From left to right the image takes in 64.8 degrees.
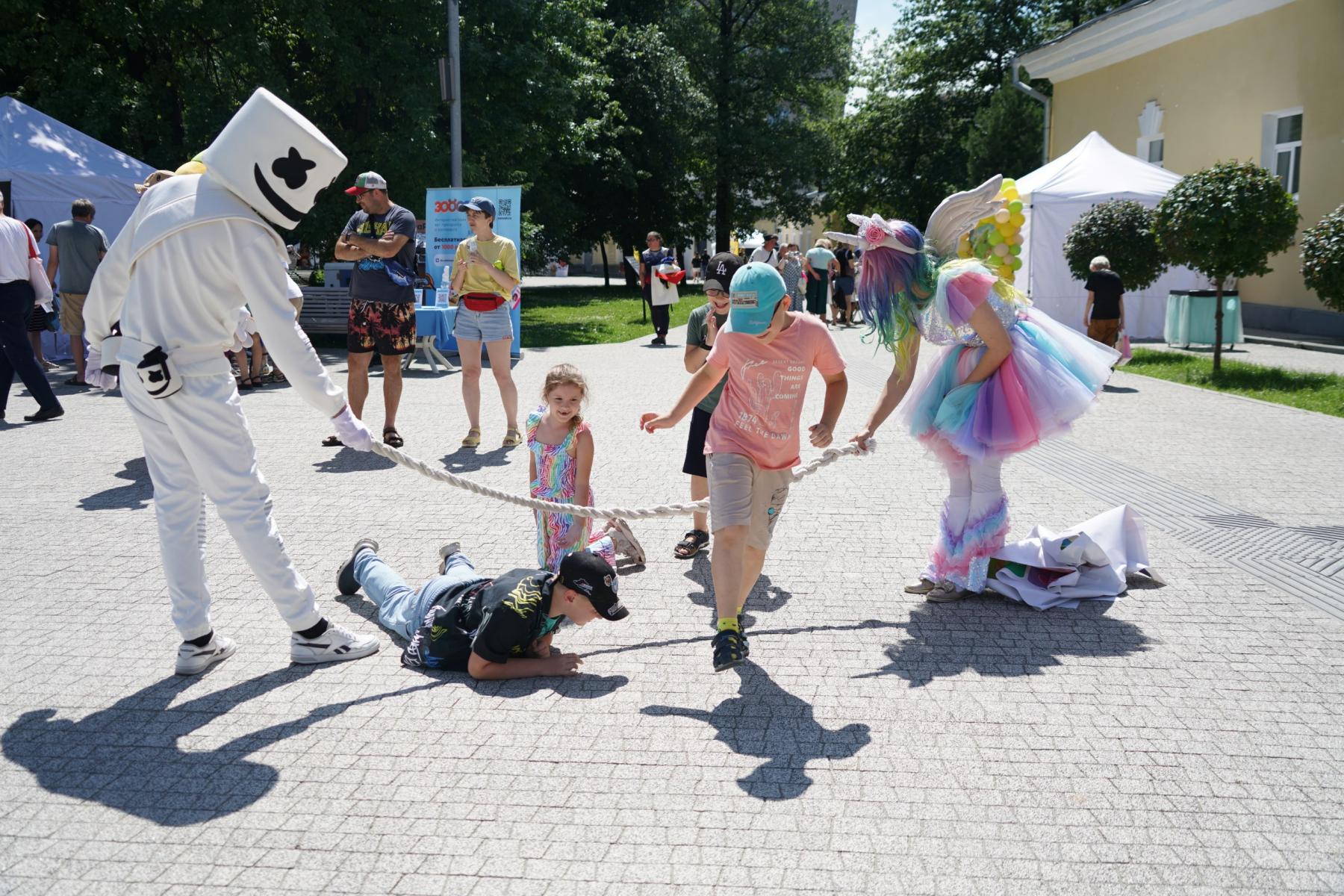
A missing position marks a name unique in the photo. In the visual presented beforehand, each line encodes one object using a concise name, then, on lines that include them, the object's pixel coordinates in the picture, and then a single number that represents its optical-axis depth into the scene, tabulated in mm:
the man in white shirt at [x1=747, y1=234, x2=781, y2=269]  21688
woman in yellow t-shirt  8891
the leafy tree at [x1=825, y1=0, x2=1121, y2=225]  42844
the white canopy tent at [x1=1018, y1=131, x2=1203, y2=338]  19406
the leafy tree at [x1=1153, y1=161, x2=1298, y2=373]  13805
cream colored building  19062
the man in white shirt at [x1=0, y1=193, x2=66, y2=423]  10000
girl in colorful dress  5367
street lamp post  17969
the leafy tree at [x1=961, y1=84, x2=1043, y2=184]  35312
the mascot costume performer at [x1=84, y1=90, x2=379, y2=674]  4012
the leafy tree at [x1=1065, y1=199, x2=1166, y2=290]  17469
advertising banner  16562
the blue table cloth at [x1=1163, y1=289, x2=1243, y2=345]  18078
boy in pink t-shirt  4289
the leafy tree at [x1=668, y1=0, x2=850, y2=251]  42531
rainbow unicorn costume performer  5027
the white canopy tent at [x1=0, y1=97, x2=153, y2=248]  14836
